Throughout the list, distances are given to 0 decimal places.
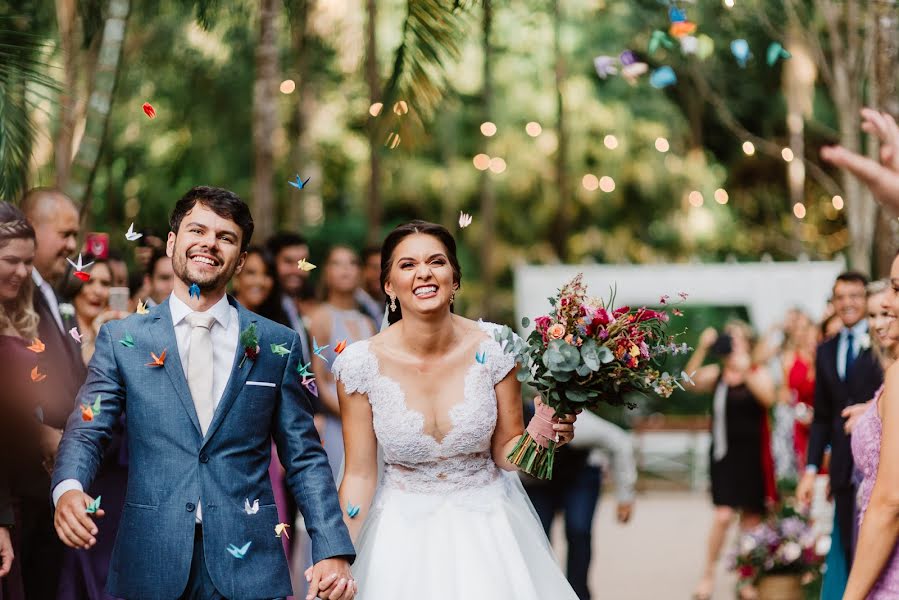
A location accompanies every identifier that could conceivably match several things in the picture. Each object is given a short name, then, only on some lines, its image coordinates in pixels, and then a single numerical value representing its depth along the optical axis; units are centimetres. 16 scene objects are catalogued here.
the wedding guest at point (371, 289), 915
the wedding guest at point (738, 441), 1064
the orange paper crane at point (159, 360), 437
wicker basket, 945
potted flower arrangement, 937
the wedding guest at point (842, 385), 755
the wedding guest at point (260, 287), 764
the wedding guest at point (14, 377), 458
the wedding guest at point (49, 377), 525
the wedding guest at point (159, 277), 705
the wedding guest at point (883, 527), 392
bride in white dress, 506
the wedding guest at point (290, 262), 842
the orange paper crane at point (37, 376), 504
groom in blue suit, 430
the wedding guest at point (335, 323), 859
